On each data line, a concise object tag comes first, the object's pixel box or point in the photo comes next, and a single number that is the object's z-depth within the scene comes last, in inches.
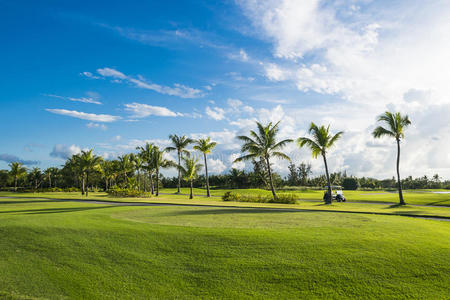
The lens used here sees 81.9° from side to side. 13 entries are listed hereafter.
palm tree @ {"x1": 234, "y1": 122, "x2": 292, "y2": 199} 1209.4
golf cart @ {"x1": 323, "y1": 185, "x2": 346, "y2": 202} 1201.4
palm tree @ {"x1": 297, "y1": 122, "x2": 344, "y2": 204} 1090.1
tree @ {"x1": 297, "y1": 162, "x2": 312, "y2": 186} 3463.8
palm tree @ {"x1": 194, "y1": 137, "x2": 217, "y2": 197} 1670.4
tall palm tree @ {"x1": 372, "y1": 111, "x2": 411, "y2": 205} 1051.9
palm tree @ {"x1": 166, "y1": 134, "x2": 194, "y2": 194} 1882.4
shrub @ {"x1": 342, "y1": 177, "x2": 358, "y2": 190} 2907.0
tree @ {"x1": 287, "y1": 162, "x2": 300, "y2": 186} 3382.1
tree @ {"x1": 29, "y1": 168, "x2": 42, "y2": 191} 2972.4
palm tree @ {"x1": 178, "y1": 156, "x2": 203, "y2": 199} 1567.4
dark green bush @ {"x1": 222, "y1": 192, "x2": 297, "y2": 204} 1054.9
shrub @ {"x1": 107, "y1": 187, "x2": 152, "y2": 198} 1416.1
